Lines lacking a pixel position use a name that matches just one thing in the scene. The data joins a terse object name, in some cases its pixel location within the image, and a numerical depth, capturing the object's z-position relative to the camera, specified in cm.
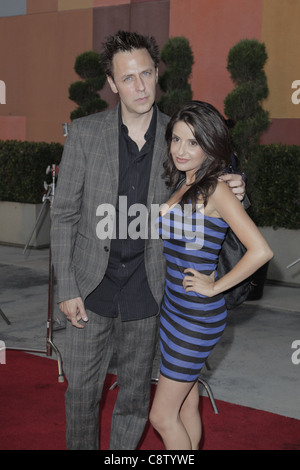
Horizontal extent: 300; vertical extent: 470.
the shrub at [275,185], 751
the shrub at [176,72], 831
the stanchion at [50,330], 502
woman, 255
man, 278
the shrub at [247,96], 764
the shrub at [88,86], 938
